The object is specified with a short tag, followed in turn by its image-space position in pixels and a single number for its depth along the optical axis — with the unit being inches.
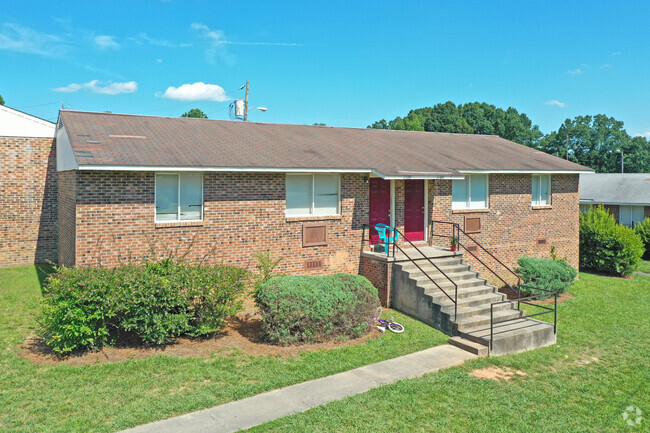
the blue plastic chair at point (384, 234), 509.0
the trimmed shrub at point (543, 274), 535.2
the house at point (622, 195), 1059.9
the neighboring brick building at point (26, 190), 631.2
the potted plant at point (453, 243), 550.6
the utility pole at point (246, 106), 1210.8
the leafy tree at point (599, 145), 2353.6
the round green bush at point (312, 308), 355.6
